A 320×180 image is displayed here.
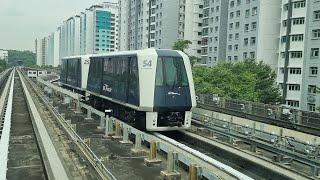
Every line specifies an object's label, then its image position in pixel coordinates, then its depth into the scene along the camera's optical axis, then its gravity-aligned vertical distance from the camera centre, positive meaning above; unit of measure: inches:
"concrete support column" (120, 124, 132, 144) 615.2 -106.4
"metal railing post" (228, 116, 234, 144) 638.0 -100.2
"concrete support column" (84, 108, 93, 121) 877.2 -110.6
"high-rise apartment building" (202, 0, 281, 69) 2402.8 +224.8
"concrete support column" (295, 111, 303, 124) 877.8 -106.9
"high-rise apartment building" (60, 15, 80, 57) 7263.8 +490.1
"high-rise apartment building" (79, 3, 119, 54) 6530.5 +556.1
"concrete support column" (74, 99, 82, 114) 999.9 -106.3
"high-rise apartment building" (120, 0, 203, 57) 3447.3 +364.0
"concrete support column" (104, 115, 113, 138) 666.8 -104.8
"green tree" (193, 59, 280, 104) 1437.0 -56.2
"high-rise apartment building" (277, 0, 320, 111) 1844.2 +63.9
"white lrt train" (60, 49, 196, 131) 644.7 -38.9
